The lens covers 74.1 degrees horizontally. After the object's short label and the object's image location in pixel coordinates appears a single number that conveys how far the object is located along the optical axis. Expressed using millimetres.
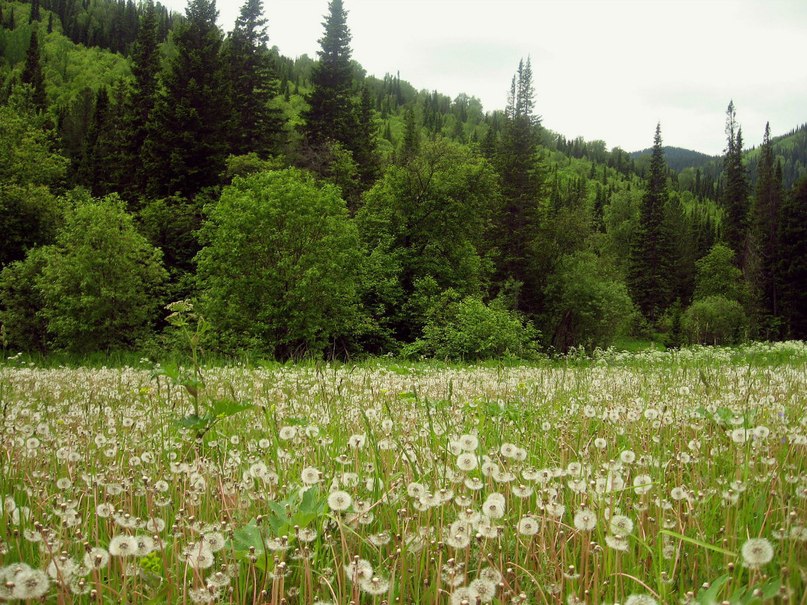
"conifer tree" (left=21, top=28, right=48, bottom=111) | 78631
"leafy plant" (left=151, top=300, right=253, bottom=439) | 3102
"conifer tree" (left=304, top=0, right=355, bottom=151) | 51969
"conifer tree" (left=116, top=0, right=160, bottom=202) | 45397
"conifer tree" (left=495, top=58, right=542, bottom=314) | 50562
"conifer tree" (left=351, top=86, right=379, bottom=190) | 51781
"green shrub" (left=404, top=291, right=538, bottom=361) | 26281
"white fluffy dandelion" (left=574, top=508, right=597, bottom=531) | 1632
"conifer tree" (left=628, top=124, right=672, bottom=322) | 77000
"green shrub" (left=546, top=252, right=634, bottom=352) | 46688
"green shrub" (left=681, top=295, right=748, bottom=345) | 45906
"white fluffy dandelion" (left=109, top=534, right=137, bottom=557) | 1416
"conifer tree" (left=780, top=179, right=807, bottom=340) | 55812
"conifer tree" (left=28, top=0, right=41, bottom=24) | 152175
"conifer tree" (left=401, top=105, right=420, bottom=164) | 57559
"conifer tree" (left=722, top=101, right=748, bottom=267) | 82000
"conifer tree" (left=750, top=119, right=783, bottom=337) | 59506
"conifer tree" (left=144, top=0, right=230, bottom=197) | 42500
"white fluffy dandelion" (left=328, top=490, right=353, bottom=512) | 1750
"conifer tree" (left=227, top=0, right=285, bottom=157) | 45844
